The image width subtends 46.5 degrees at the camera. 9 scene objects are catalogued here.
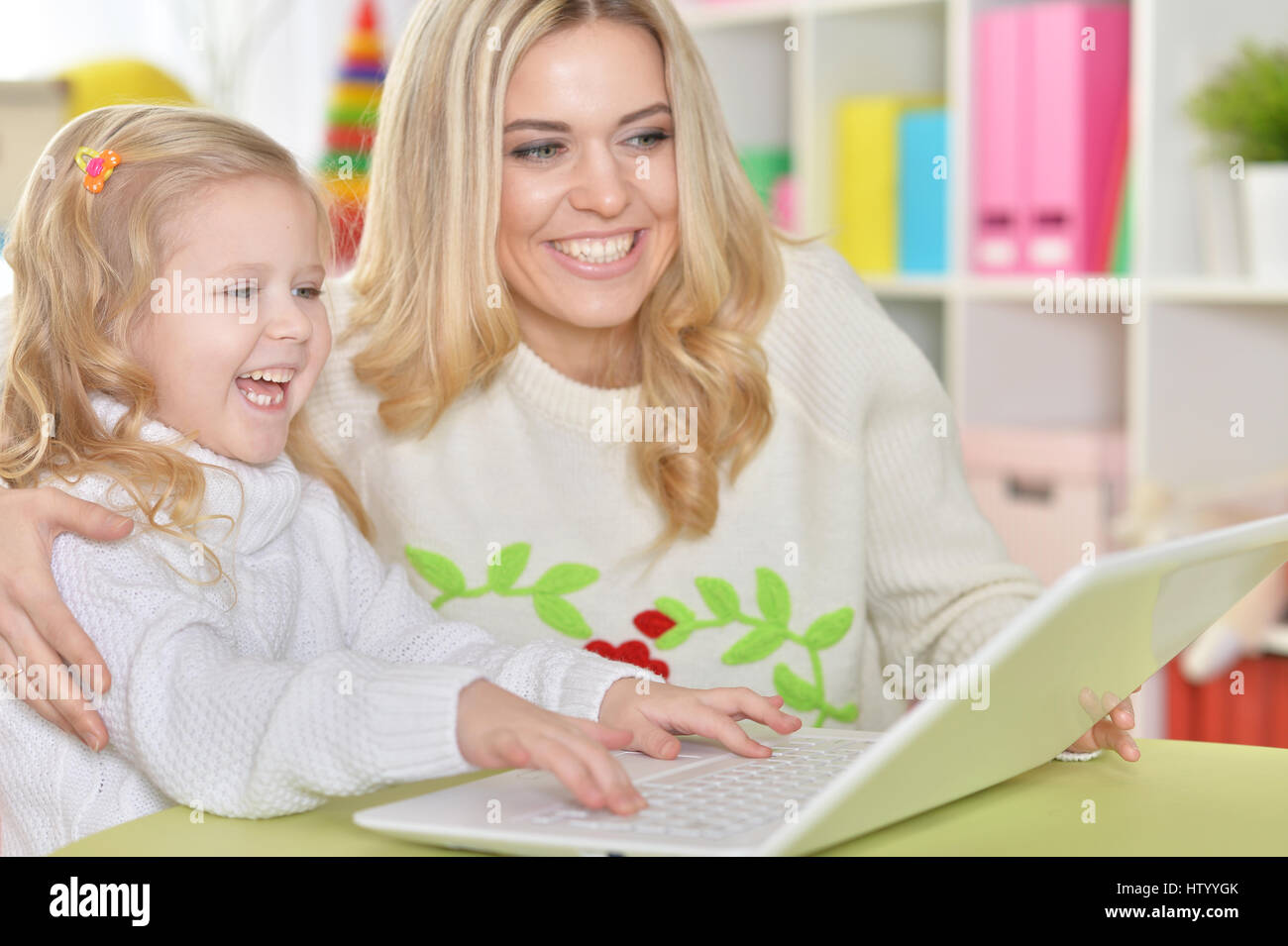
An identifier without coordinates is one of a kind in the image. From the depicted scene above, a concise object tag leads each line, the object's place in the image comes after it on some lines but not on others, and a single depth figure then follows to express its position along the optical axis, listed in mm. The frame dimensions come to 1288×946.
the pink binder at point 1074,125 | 2119
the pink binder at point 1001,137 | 2199
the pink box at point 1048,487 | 2189
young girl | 820
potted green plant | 1879
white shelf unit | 2039
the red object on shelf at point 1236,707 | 1951
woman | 1289
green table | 738
